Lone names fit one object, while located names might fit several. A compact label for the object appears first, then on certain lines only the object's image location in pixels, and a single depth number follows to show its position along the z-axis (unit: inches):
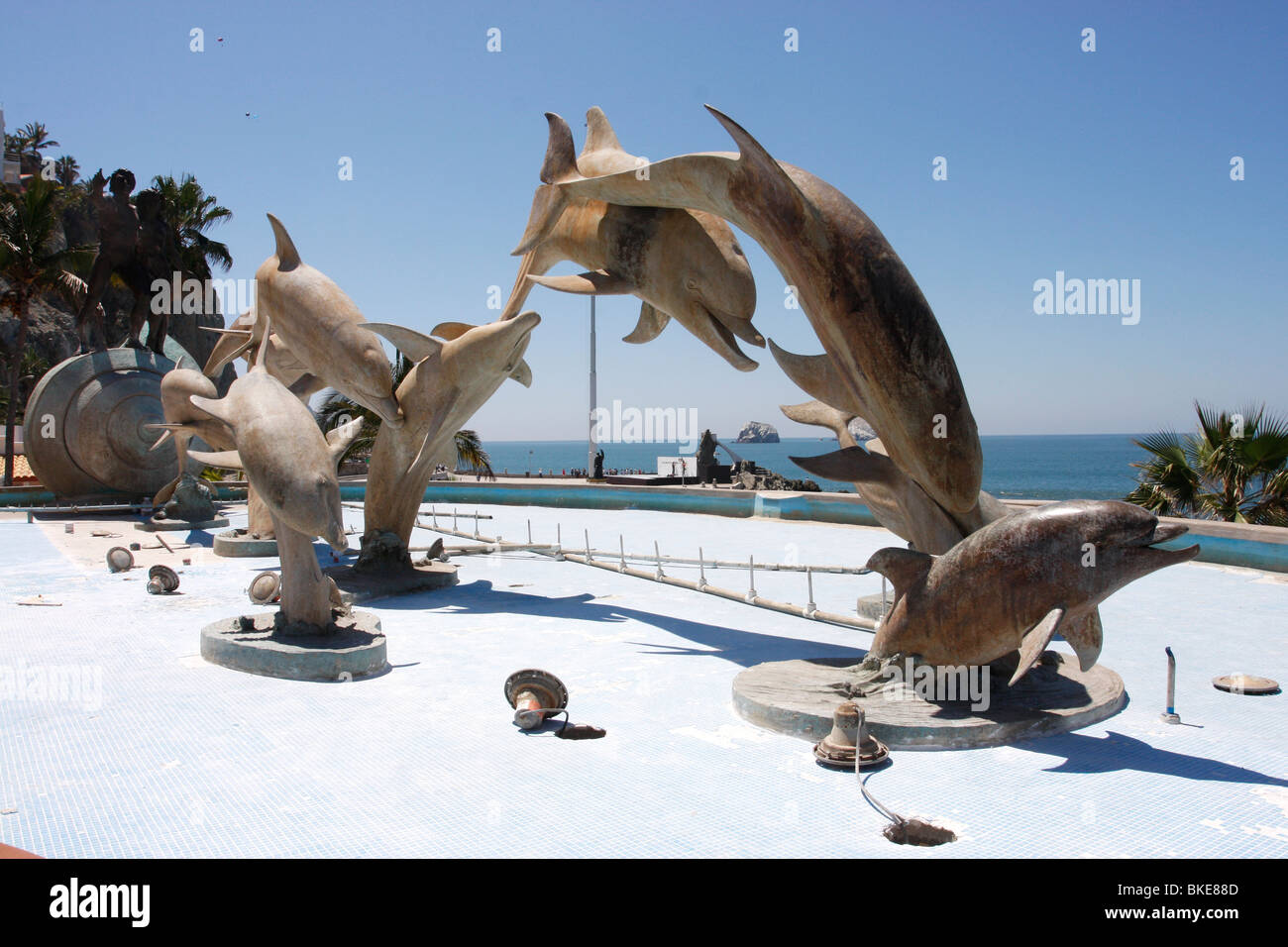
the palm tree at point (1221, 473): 588.7
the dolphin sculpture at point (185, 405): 646.6
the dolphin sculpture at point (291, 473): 305.4
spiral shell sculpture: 837.8
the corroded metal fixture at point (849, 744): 233.1
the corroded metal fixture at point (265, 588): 445.4
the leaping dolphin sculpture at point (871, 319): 266.7
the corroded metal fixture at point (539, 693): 269.6
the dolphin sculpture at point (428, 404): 482.3
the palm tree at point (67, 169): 2278.5
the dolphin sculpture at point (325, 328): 483.2
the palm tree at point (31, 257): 1054.4
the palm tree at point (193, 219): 1561.8
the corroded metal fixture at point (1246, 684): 301.6
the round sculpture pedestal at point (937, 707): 246.2
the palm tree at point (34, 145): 2252.7
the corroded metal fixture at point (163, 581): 491.5
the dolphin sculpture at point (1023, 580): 232.8
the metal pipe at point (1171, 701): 268.7
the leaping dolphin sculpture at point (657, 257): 382.0
